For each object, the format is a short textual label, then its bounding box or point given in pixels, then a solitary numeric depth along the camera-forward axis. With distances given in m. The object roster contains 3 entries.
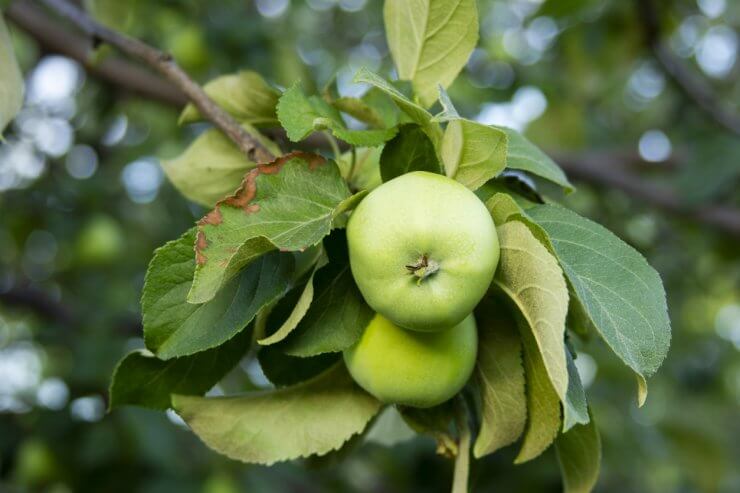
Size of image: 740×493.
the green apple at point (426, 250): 0.83
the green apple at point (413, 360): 0.87
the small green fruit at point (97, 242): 2.69
